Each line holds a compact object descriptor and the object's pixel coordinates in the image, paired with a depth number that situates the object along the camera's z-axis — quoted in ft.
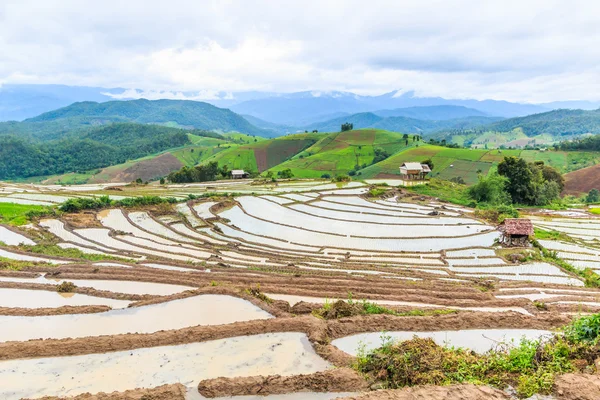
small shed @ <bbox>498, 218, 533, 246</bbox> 82.02
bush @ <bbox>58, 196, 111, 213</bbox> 110.01
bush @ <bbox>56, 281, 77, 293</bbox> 48.16
